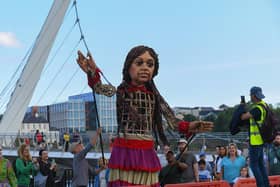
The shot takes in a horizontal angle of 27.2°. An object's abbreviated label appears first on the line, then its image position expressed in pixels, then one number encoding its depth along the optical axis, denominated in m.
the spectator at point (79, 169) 8.38
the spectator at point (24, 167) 9.17
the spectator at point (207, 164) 10.63
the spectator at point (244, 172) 9.73
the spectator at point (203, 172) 10.14
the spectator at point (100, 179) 9.34
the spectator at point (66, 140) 27.41
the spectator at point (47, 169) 9.62
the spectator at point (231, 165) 9.48
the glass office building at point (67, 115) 126.31
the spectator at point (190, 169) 8.42
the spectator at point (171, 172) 7.82
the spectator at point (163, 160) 10.05
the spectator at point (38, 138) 28.60
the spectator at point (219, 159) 10.64
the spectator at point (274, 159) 9.41
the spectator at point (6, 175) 7.93
